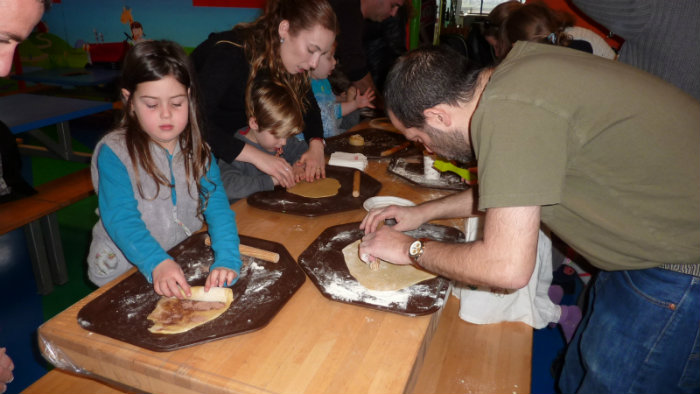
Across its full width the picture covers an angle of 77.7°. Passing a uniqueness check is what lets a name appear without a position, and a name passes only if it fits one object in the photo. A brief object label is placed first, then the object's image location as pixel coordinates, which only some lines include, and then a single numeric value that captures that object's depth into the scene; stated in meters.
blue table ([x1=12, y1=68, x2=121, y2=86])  5.47
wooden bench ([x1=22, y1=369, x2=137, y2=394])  1.40
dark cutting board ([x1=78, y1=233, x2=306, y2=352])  1.04
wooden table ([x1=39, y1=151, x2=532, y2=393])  0.95
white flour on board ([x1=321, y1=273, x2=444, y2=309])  1.21
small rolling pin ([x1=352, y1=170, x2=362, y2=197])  1.88
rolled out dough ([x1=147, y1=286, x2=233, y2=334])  1.08
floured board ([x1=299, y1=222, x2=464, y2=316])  1.19
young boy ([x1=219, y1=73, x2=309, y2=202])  1.95
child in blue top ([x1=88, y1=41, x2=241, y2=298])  1.38
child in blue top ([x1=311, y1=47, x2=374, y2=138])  2.71
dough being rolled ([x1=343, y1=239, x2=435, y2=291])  1.29
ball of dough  2.61
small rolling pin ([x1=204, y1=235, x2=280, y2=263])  1.36
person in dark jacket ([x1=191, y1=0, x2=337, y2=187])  1.96
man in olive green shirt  0.94
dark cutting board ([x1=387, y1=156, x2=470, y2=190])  2.03
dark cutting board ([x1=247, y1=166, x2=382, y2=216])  1.75
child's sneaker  2.26
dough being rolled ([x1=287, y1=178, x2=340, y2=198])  1.90
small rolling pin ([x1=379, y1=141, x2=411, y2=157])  2.41
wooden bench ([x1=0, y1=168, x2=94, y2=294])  2.69
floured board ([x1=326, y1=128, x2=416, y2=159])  2.49
